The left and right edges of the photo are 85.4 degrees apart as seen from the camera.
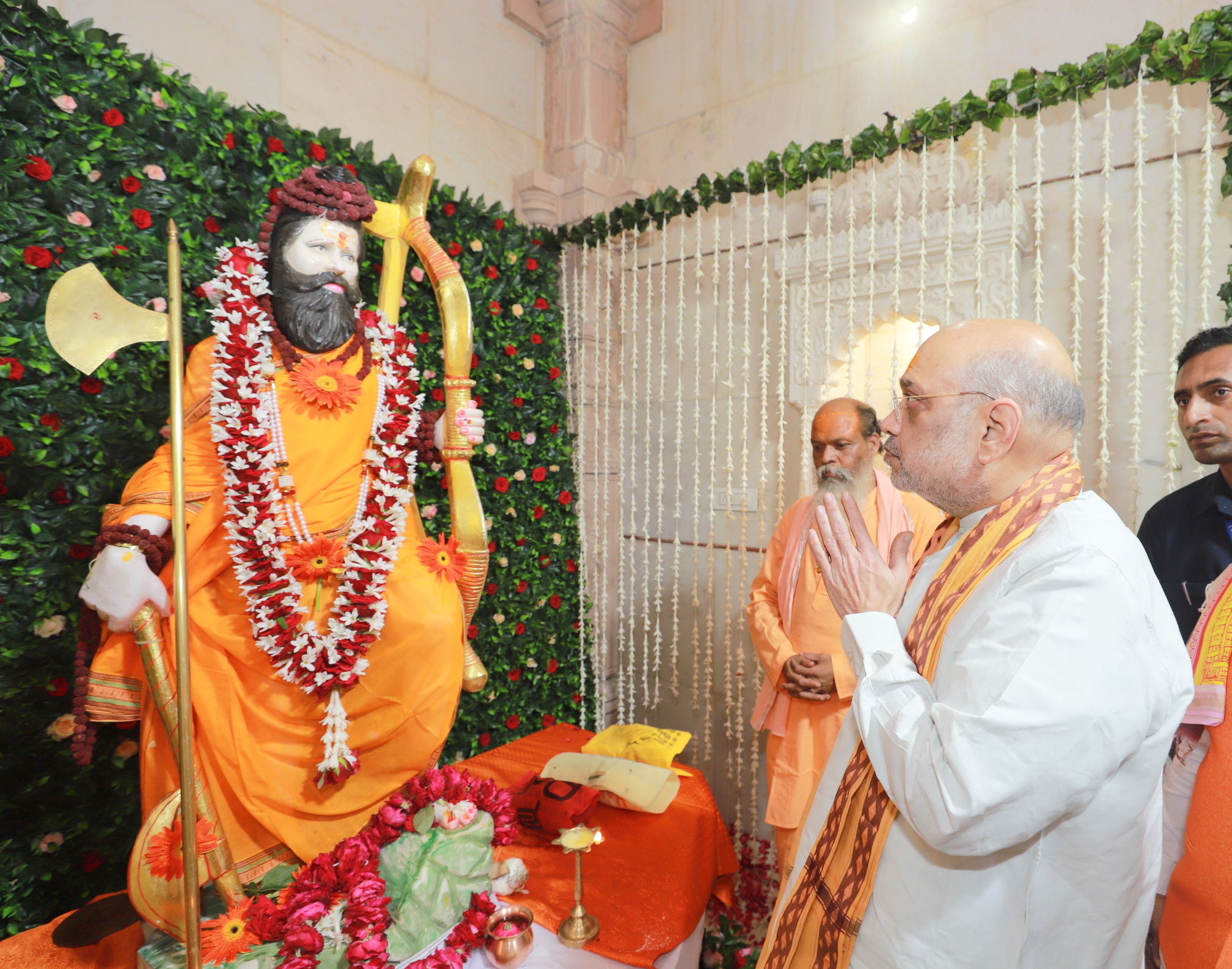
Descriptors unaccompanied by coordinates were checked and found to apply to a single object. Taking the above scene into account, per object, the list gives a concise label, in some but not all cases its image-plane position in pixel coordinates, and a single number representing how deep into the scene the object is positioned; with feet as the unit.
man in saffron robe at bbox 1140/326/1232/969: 4.85
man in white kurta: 3.56
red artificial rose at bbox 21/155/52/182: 7.31
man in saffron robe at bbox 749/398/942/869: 8.69
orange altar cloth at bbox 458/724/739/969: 7.21
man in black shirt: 6.77
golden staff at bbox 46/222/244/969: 4.05
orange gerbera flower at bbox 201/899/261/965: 6.01
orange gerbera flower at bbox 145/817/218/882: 5.83
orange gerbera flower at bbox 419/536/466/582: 8.04
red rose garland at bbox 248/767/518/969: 5.93
